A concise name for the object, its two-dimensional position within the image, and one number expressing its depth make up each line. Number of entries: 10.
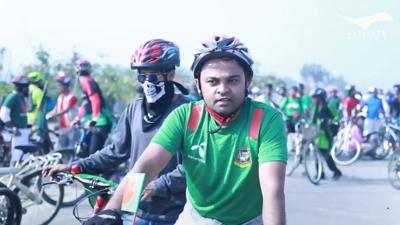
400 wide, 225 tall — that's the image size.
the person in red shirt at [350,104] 17.03
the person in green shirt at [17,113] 9.48
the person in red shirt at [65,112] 10.96
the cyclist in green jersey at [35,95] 11.48
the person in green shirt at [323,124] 11.86
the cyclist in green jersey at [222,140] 2.59
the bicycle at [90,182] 3.44
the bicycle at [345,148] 14.75
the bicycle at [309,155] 11.33
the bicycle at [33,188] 7.14
